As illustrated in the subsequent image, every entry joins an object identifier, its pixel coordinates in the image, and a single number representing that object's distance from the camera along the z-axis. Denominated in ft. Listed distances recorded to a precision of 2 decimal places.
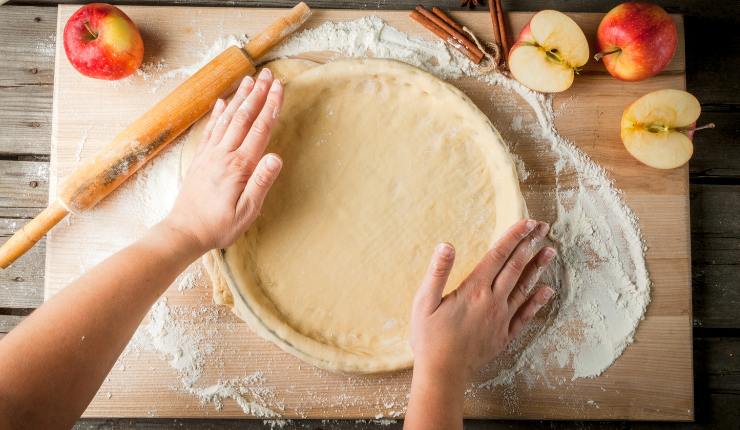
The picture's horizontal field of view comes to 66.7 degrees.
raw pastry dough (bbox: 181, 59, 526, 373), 3.90
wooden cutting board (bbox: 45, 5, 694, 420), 4.02
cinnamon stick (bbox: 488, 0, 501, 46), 4.18
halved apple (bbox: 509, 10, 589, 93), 3.93
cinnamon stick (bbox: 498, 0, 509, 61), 4.16
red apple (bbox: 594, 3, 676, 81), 3.90
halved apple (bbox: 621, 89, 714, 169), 3.98
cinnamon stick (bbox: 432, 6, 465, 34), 4.21
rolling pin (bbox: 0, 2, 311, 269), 3.83
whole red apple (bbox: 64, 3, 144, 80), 3.85
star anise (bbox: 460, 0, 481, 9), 4.33
